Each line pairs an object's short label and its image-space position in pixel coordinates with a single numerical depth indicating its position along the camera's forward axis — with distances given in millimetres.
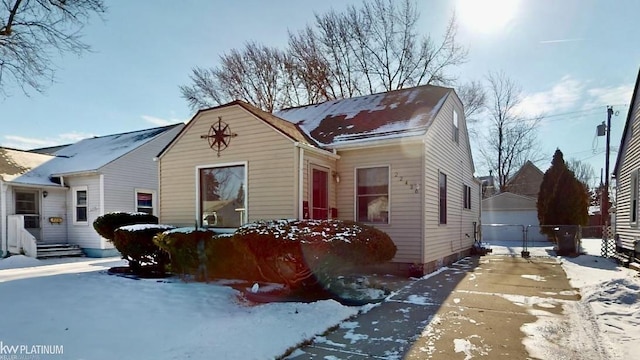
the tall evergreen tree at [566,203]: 15727
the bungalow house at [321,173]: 8414
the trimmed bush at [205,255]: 7523
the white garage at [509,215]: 23406
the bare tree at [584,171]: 43303
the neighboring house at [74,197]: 13148
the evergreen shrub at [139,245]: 8562
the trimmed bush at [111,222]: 9570
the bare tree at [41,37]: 13773
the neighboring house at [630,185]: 10336
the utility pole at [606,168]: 19953
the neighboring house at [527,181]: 32719
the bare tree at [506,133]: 28109
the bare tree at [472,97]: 24109
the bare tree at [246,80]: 24922
